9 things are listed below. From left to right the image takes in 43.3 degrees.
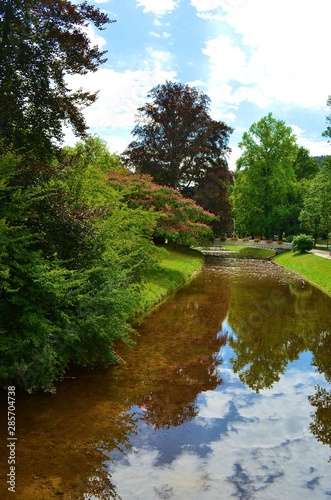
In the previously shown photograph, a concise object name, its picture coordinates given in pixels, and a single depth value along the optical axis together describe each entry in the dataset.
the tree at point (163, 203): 24.75
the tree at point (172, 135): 38.06
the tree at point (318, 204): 31.41
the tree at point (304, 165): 62.53
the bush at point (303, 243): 36.38
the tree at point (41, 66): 9.57
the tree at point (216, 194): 39.41
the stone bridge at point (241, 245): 43.54
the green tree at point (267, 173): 48.53
